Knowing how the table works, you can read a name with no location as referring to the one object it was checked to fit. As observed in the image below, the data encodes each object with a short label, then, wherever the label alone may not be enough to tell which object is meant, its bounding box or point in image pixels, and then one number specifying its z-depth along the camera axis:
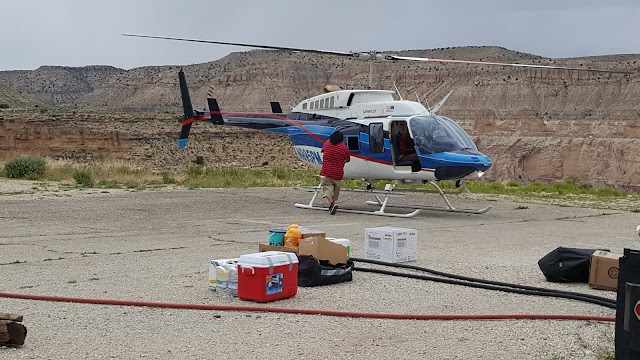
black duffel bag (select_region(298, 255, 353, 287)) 9.23
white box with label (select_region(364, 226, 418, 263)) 11.09
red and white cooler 8.22
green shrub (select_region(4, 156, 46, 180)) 27.69
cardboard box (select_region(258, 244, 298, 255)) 9.80
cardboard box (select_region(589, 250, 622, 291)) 9.48
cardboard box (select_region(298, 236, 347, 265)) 9.51
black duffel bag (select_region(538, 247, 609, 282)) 9.90
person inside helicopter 19.56
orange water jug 10.05
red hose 7.78
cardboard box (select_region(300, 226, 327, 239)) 10.06
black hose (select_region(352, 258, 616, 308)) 8.61
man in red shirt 18.44
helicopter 18.66
